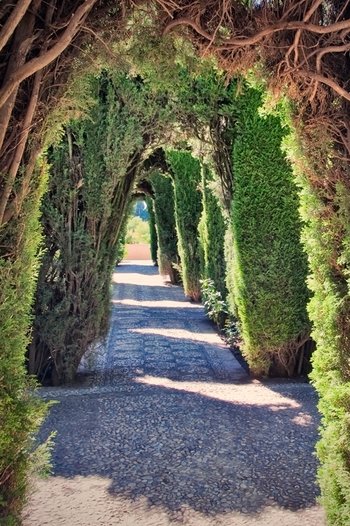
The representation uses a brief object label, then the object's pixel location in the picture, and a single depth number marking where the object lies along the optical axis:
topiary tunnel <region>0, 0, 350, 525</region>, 1.94
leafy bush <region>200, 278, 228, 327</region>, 8.36
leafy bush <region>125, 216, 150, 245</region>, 41.87
